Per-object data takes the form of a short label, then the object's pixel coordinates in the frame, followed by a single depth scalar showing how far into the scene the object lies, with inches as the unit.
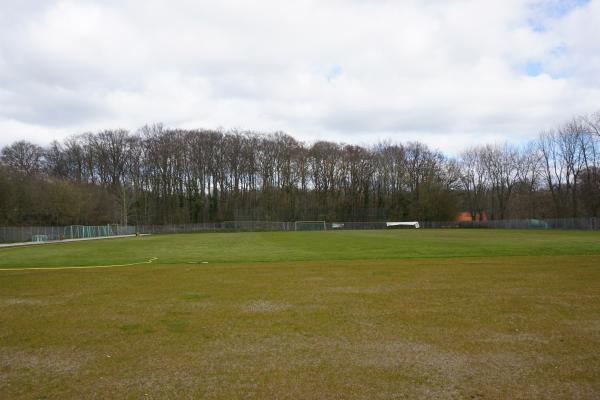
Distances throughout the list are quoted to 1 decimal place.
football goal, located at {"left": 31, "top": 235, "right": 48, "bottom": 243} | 2412.2
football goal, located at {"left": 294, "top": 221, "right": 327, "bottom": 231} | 3990.4
